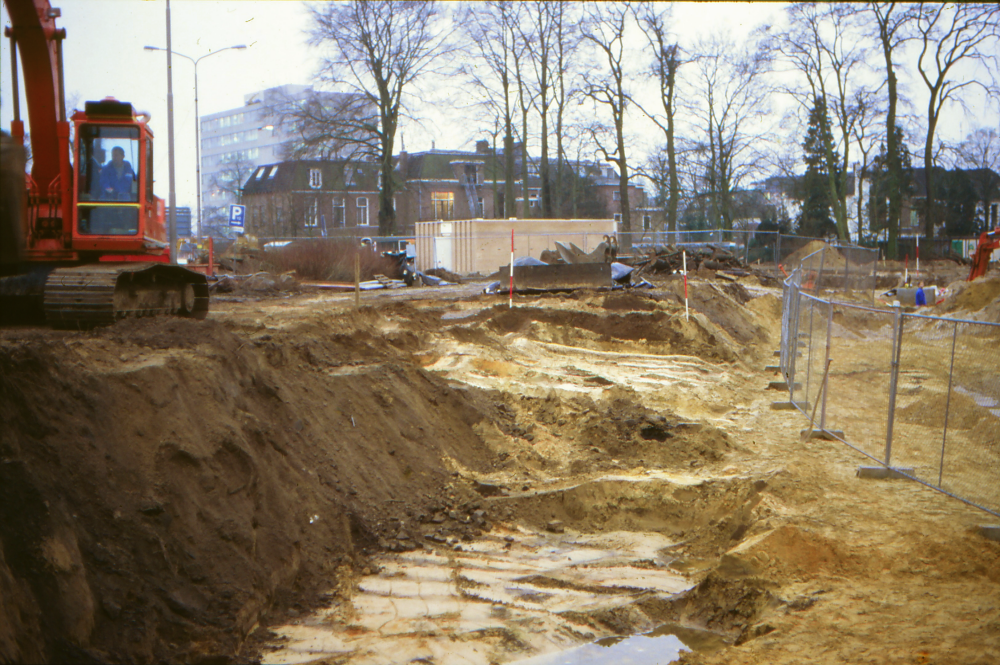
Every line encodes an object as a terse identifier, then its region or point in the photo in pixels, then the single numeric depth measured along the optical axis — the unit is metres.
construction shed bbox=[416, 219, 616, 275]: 32.09
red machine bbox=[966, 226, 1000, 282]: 24.92
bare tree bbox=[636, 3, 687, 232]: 37.97
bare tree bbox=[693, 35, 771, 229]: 44.03
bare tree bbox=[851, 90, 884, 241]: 39.00
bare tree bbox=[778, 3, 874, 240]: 38.19
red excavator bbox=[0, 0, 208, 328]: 9.88
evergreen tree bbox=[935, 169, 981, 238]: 49.69
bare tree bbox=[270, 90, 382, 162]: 34.97
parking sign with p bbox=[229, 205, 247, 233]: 30.40
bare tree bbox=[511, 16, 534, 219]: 39.28
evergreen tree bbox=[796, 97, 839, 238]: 46.06
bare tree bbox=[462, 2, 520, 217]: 37.59
